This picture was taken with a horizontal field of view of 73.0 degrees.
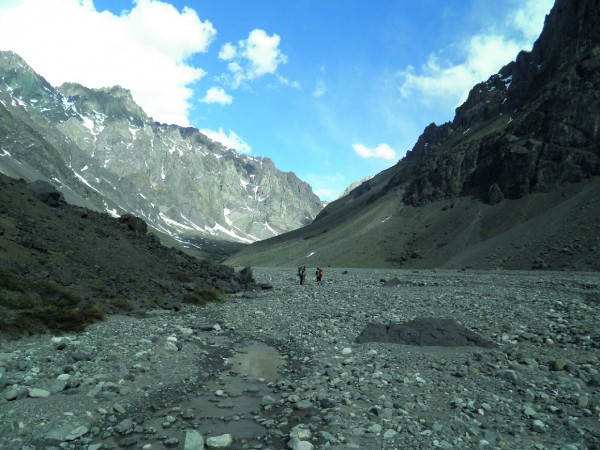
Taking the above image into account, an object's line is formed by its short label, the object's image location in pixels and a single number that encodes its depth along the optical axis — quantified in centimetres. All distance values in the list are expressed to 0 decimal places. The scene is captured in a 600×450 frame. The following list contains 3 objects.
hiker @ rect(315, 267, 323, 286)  5261
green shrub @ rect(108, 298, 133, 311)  2503
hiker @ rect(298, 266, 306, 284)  5406
